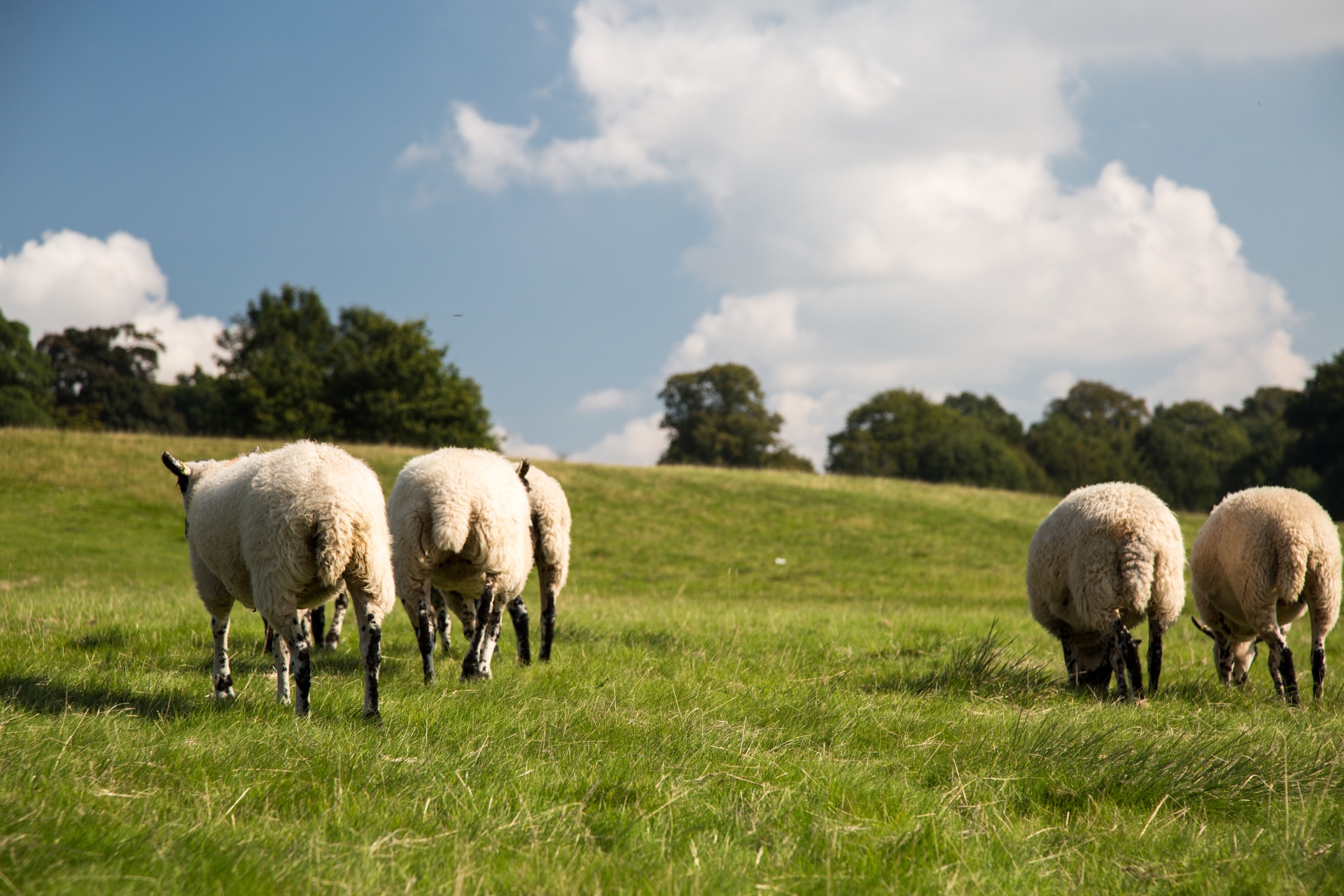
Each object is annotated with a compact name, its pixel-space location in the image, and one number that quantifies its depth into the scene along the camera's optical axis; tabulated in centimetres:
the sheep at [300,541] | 613
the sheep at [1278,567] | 871
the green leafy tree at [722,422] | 8244
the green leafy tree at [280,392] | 5803
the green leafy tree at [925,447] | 7956
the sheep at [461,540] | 782
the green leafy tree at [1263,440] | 6512
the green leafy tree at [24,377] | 6166
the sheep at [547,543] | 969
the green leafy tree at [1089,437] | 8375
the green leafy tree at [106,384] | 7119
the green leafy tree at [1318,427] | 5916
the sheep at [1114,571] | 832
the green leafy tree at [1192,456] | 7938
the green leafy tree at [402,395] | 5975
